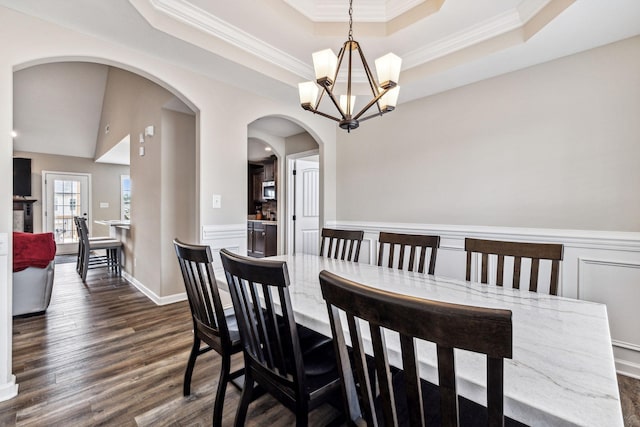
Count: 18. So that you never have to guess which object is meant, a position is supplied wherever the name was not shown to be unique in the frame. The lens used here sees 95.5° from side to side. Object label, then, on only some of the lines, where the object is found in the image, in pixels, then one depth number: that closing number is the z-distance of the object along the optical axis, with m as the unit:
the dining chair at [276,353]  0.96
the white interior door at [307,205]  5.14
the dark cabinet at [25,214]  6.22
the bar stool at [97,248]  4.29
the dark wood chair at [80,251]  4.70
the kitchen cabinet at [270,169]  6.73
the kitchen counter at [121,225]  4.50
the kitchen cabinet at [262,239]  5.91
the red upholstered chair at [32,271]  2.84
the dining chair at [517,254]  1.53
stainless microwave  6.86
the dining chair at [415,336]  0.48
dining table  0.61
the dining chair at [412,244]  1.98
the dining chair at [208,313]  1.33
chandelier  1.71
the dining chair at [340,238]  2.37
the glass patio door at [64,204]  6.78
